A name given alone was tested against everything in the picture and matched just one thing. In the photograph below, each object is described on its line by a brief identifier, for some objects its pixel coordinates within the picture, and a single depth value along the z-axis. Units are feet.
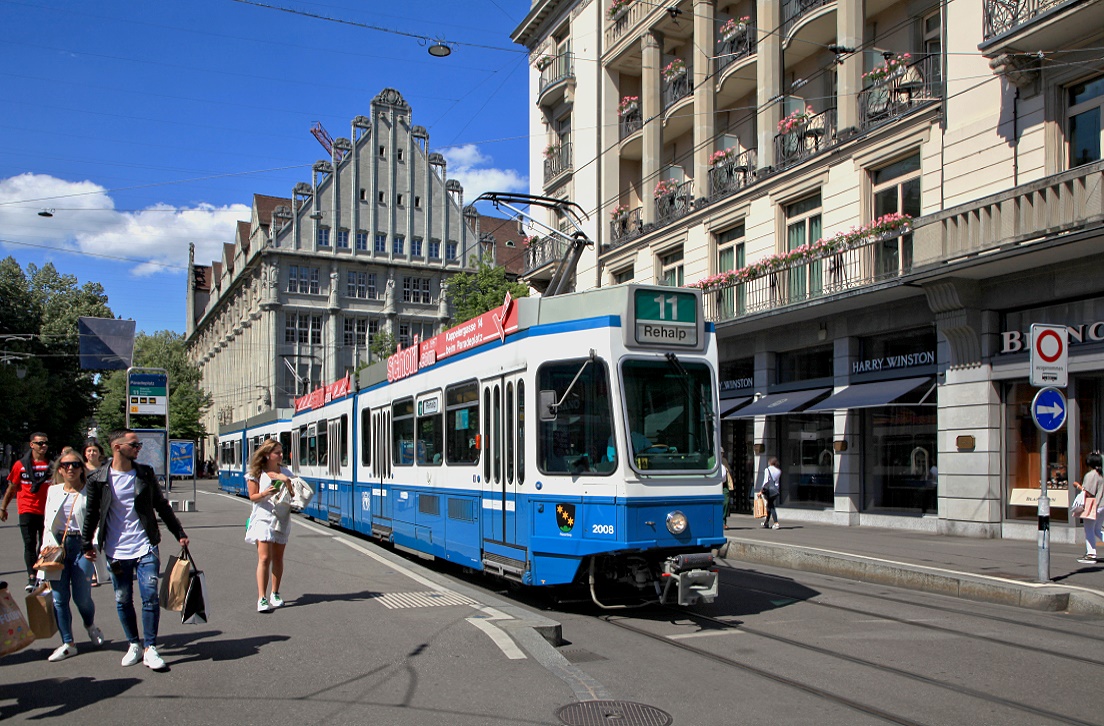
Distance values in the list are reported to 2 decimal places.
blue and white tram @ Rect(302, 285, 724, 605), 29.78
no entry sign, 38.22
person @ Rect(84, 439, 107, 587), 29.07
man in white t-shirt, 22.00
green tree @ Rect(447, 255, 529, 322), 116.06
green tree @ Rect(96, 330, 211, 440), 253.85
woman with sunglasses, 23.39
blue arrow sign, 38.40
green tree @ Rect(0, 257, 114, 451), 147.95
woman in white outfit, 30.17
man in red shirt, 34.63
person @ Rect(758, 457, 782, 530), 65.36
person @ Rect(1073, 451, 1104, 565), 42.80
